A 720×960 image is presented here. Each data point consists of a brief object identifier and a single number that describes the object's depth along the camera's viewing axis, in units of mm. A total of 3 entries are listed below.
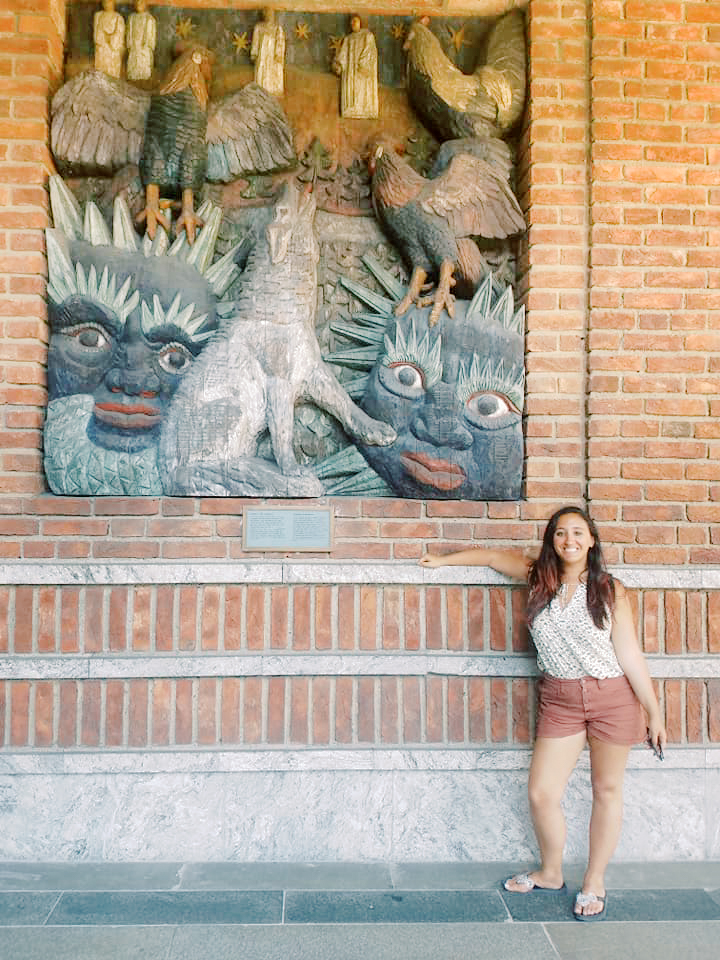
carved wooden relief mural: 3482
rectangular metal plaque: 3400
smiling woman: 2947
